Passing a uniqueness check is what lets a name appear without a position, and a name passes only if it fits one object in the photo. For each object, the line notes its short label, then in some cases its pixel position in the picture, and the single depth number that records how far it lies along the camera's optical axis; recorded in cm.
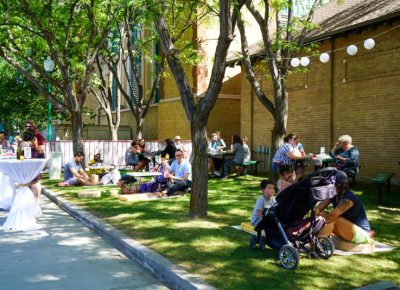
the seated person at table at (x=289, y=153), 1048
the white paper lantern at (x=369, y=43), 1178
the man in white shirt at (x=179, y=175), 1145
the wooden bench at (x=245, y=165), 1611
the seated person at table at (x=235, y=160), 1593
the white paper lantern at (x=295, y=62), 1202
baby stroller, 543
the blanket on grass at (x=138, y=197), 1094
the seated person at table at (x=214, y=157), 1670
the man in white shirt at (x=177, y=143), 1764
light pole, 1598
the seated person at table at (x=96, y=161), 1580
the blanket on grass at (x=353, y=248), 607
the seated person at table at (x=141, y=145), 1820
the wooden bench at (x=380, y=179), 991
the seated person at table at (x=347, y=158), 1066
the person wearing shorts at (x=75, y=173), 1372
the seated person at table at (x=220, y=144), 1767
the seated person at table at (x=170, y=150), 1695
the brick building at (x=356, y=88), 1332
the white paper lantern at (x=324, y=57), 1266
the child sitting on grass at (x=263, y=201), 665
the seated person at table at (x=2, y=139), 1492
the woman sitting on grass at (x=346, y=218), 596
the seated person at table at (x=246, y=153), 1623
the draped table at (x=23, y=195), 823
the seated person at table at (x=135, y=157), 1759
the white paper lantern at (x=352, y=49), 1228
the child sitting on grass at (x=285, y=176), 818
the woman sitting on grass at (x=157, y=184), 1193
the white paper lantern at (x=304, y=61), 1215
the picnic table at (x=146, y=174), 1178
